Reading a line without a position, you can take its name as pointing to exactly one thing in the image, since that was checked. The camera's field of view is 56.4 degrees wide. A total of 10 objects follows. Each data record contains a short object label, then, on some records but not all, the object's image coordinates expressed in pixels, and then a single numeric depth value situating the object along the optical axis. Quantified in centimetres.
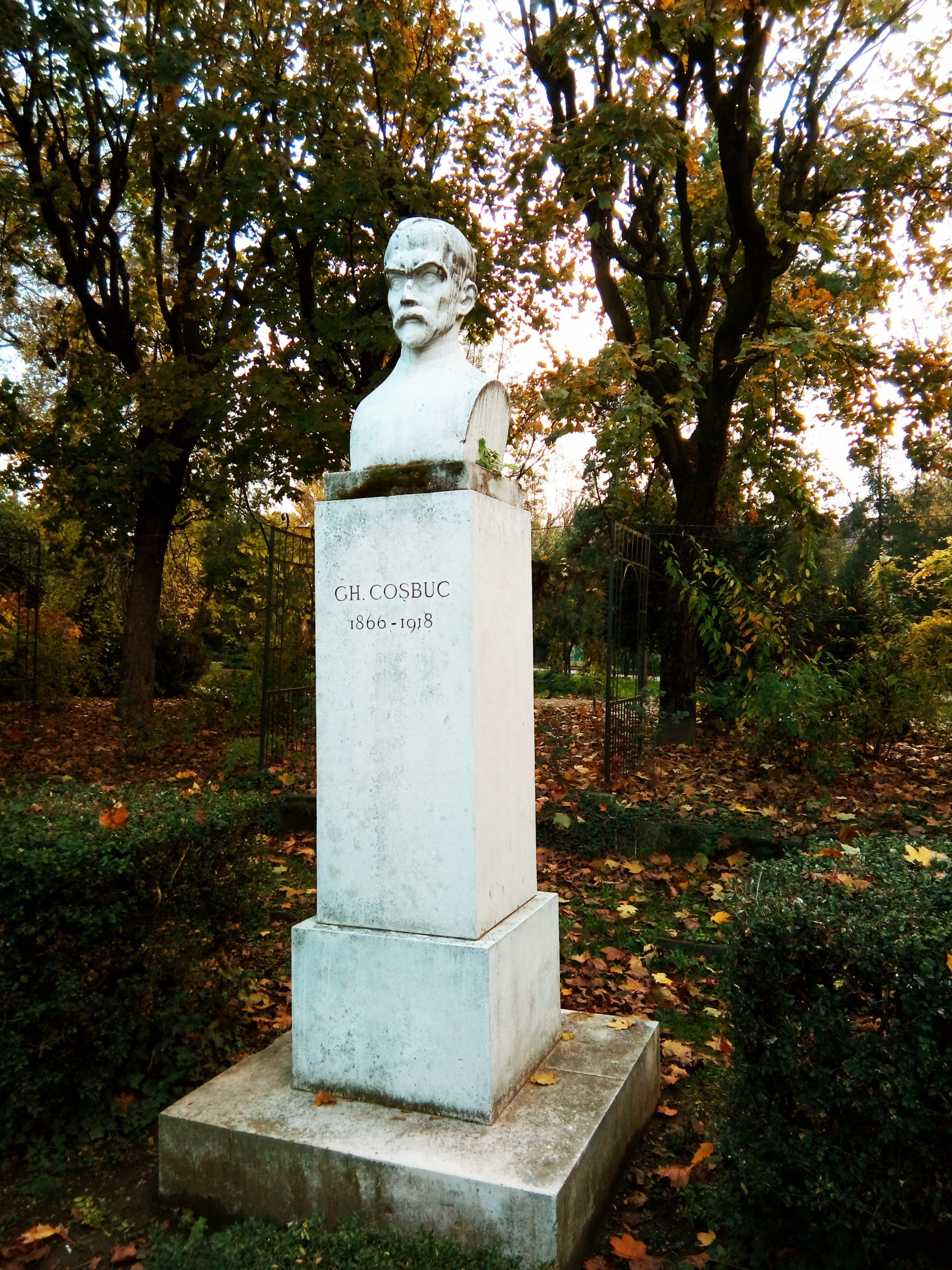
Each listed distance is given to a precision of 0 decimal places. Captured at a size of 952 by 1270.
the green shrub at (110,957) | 324
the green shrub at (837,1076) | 220
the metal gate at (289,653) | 919
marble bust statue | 322
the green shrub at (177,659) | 1766
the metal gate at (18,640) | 1302
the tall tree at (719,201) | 822
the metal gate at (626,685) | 810
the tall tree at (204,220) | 926
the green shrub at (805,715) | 778
